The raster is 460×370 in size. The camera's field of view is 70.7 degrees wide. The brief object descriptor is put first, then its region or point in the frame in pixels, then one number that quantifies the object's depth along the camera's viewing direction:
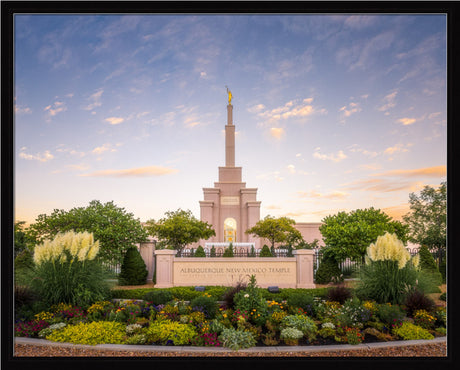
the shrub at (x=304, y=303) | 7.96
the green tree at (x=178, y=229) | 18.36
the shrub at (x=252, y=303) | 7.15
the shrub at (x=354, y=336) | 6.36
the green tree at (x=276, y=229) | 22.33
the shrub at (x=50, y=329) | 6.71
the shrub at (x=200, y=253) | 13.99
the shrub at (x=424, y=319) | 7.18
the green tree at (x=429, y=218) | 19.28
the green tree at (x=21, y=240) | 13.26
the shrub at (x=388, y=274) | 8.20
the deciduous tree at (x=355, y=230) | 14.08
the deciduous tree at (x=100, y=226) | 13.52
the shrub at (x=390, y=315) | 7.06
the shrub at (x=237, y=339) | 6.16
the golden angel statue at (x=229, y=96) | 35.49
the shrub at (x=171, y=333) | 6.34
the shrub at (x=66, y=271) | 7.90
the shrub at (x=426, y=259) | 14.14
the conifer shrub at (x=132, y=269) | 13.90
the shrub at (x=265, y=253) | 14.82
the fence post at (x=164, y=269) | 12.86
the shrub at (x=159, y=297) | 8.80
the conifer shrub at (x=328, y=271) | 14.02
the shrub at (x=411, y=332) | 6.65
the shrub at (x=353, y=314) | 6.98
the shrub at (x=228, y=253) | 14.05
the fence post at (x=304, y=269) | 12.87
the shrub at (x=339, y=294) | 8.72
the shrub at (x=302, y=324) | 6.70
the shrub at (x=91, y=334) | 6.38
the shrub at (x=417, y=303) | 7.70
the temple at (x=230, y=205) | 30.66
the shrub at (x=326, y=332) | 6.66
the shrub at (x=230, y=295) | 8.05
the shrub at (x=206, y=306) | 7.73
